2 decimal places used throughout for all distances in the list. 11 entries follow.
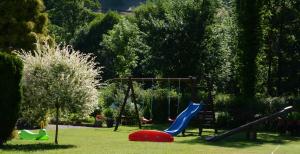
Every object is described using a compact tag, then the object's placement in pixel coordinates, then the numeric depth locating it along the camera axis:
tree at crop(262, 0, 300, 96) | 40.03
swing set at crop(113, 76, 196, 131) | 26.77
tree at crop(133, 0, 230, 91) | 38.59
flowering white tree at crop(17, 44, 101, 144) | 18.83
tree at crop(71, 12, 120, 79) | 70.06
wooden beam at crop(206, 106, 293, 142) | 21.61
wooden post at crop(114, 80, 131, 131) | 27.47
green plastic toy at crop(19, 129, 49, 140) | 20.95
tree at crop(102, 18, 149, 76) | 56.41
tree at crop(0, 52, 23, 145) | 17.59
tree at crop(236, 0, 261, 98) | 34.38
